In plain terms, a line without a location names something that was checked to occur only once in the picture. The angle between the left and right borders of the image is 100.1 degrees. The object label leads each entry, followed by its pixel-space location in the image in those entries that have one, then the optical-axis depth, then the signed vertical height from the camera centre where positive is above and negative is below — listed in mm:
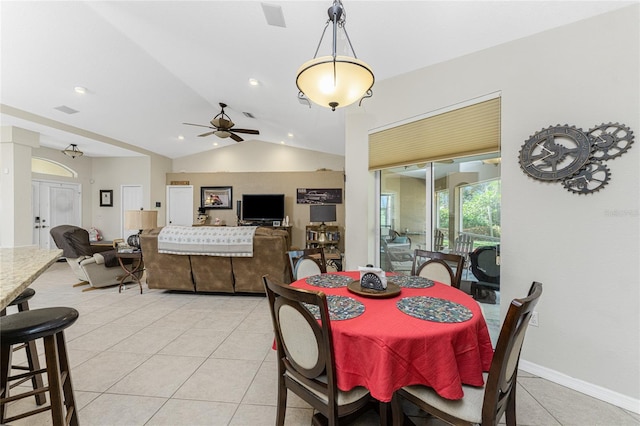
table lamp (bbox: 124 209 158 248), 4336 -159
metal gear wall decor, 1806 +422
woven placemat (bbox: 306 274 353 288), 1926 -528
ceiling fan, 4535 +1430
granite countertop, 1011 -285
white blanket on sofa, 3666 -421
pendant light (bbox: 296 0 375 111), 1556 +811
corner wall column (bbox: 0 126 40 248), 5070 +455
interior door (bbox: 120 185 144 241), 7734 +325
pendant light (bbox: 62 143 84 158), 6116 +1361
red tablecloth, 1150 -637
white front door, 6435 +74
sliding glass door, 2562 +32
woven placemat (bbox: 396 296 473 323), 1328 -524
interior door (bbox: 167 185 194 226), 8242 +255
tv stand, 7788 -393
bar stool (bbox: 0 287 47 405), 1749 -1002
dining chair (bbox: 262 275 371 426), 1190 -669
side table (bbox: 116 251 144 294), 4270 -953
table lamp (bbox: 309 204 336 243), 6527 -55
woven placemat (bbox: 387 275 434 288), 1914 -527
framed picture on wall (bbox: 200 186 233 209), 8141 +410
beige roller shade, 2383 +758
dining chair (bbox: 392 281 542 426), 1052 -823
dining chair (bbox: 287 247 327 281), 2380 -486
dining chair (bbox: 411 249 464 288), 2172 -492
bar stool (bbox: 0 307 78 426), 1214 -685
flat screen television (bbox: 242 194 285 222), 7844 +104
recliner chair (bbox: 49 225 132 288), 4184 -766
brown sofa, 3682 -813
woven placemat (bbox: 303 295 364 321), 1347 -526
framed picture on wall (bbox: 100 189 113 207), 7723 +378
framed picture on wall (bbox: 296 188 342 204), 7840 +434
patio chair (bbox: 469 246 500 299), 2500 -549
